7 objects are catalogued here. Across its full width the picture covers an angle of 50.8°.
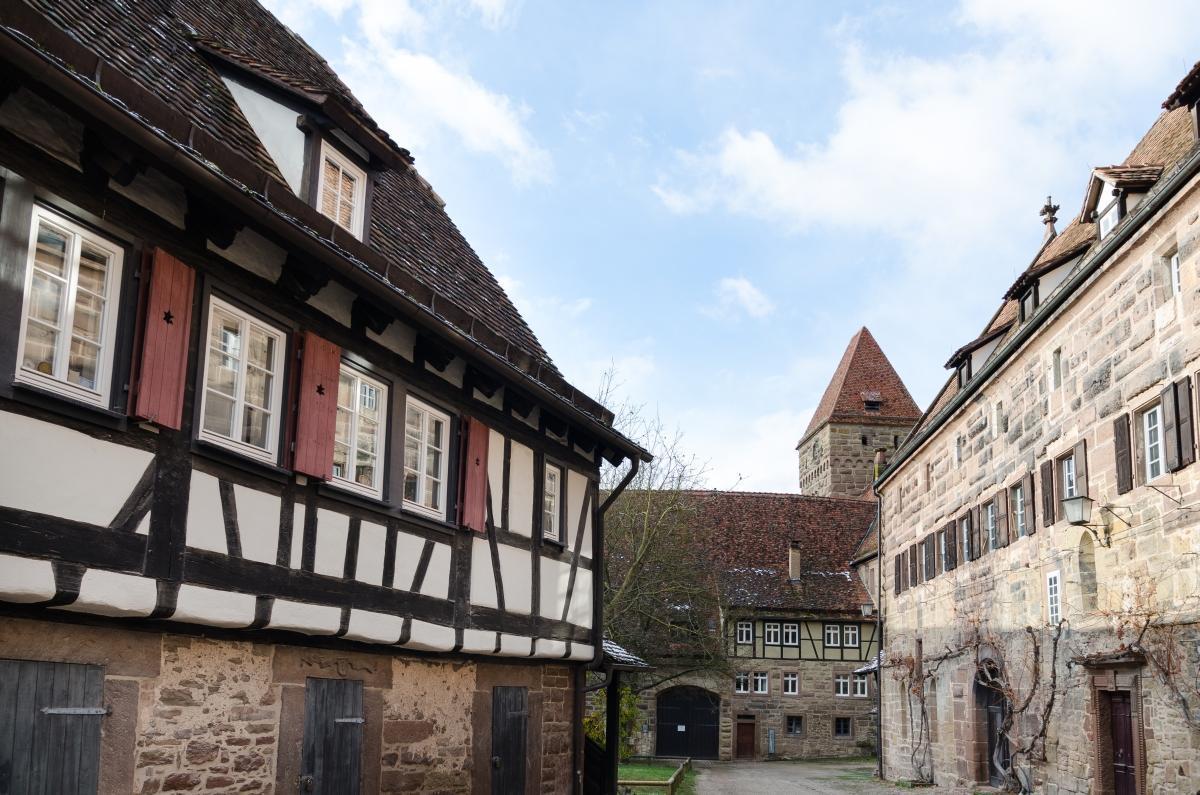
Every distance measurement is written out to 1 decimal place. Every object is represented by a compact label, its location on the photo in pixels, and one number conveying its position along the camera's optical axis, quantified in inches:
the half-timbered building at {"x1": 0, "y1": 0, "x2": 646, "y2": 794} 271.3
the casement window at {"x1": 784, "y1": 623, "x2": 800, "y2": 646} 1640.0
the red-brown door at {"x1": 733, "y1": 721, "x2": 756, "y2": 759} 1604.3
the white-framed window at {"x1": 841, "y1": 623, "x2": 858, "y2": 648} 1651.1
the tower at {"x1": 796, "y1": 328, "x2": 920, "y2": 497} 2223.2
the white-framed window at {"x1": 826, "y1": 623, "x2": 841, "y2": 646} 1646.2
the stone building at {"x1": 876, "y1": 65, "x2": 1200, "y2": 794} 547.2
